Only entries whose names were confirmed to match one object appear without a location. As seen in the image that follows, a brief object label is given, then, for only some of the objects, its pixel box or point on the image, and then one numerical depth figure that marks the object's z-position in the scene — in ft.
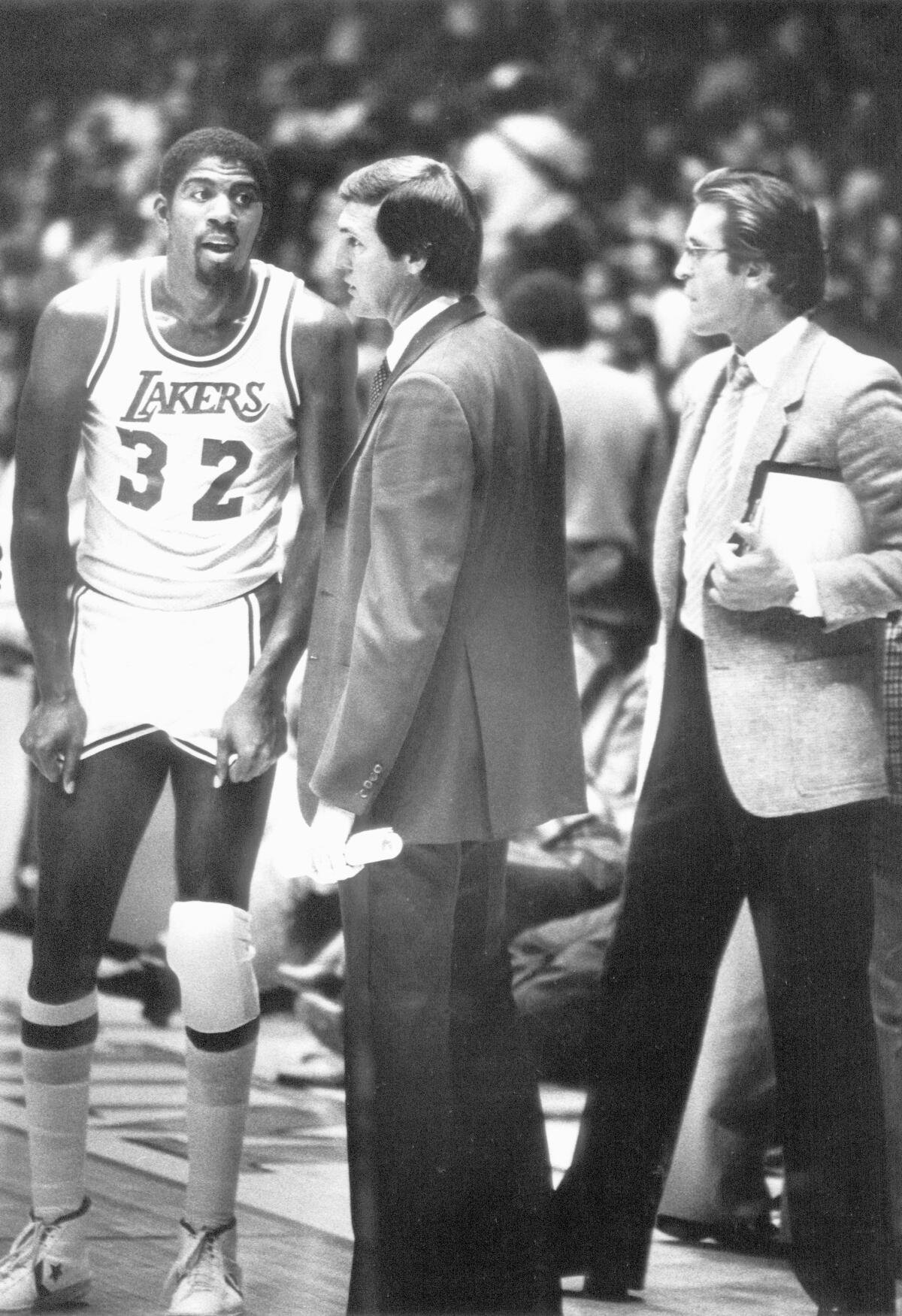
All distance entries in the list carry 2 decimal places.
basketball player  22.43
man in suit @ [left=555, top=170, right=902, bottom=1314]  21.90
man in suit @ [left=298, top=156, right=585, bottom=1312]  20.45
